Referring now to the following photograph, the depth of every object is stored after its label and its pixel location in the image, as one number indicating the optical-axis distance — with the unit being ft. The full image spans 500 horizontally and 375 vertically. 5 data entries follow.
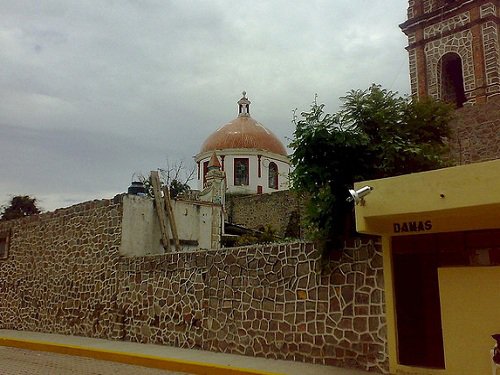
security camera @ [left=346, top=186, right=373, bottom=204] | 24.32
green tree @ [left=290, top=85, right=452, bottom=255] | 28.22
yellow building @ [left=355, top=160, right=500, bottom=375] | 22.22
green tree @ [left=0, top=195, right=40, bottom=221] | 97.76
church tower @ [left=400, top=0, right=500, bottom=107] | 62.13
